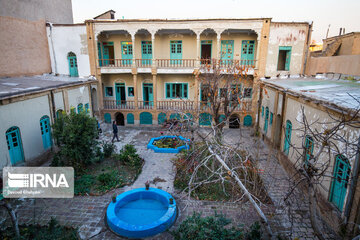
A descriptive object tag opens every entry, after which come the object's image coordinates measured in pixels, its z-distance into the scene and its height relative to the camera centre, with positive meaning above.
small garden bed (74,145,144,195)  9.51 -5.00
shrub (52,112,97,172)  10.19 -3.27
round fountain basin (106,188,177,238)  6.92 -4.99
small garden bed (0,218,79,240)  6.16 -4.74
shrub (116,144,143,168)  11.48 -4.66
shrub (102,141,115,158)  12.59 -4.58
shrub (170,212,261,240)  5.52 -4.02
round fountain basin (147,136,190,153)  13.43 -4.86
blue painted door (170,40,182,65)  19.30 +1.27
